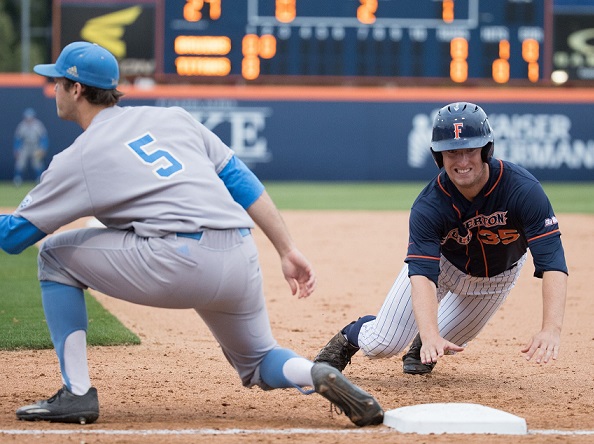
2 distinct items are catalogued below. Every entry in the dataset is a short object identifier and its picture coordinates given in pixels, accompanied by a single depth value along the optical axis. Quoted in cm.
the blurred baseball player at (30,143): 3853
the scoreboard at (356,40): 3472
